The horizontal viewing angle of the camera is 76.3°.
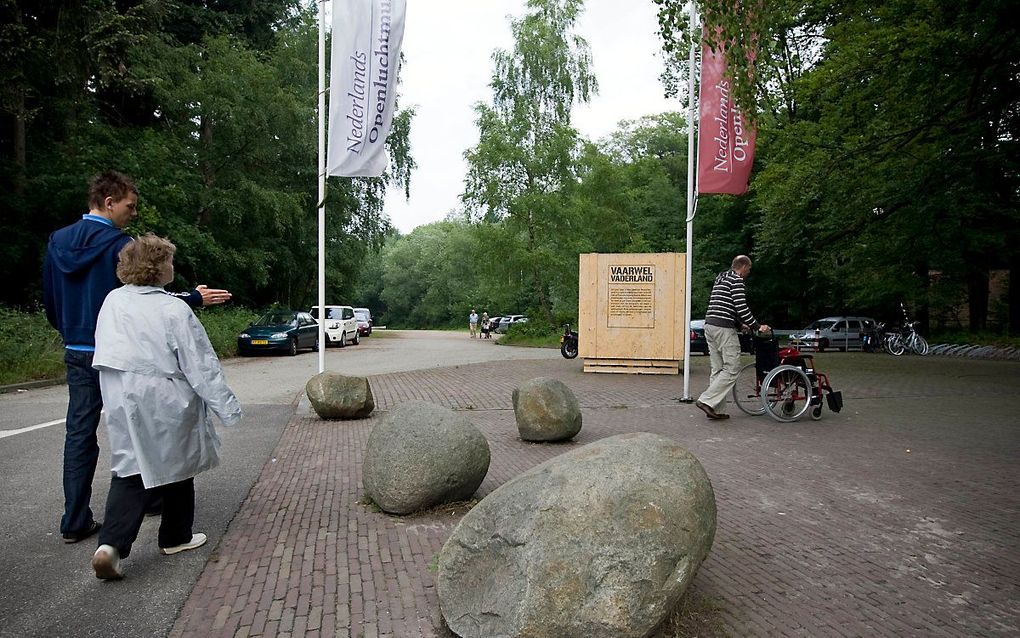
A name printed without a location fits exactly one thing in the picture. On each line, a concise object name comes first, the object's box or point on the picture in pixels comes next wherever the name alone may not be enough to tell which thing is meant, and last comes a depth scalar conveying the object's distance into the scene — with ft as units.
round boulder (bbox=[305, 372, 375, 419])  27.63
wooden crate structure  45.11
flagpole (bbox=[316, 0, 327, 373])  32.99
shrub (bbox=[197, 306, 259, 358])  66.69
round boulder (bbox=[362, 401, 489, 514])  14.37
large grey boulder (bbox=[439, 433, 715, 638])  8.10
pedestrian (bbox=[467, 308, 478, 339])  140.15
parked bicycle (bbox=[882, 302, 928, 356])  77.00
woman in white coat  10.91
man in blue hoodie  12.22
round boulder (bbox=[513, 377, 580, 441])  22.63
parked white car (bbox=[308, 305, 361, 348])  92.43
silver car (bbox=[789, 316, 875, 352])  92.58
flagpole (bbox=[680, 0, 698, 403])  32.86
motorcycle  63.21
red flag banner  32.63
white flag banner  32.35
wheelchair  27.22
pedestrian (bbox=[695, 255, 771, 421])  26.32
